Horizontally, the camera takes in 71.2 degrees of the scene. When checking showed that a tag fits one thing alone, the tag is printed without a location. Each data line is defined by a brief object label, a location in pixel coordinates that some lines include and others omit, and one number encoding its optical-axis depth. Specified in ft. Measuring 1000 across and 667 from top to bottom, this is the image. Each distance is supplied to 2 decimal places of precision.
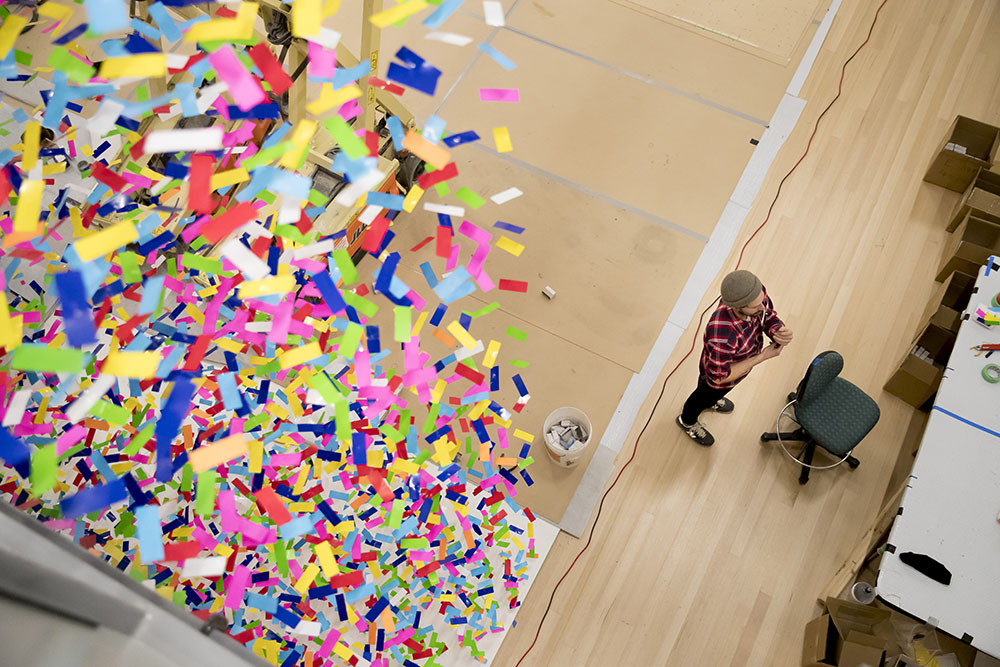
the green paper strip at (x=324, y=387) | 5.81
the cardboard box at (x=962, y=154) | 12.94
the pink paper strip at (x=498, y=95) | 6.44
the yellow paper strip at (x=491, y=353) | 8.53
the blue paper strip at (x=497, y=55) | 5.93
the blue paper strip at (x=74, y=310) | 4.64
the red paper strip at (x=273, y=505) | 6.76
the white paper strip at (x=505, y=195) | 7.29
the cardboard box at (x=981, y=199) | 12.35
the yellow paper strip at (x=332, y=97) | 5.39
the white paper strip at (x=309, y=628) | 6.84
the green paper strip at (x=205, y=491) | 5.16
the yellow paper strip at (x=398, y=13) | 5.19
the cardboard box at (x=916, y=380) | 11.09
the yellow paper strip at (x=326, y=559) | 6.84
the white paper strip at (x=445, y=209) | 6.58
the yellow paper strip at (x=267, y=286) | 5.64
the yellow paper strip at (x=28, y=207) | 4.94
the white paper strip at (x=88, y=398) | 5.06
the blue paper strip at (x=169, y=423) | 4.86
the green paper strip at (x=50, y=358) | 4.59
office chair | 10.34
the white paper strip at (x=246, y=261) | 5.51
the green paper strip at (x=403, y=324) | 5.99
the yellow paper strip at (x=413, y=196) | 6.72
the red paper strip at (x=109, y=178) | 6.64
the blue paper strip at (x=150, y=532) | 4.77
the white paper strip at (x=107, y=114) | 5.30
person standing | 8.29
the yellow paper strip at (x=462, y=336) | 7.11
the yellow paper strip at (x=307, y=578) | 7.32
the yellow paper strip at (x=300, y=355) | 6.09
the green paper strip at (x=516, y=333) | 8.36
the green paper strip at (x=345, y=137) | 4.99
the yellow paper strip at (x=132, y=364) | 4.94
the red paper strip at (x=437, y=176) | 6.22
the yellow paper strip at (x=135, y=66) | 4.88
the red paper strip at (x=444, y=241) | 6.68
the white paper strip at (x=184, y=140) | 4.95
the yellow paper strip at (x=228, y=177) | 5.59
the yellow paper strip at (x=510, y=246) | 7.21
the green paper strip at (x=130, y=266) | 6.35
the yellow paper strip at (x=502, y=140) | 6.55
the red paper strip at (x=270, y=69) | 5.63
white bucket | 10.27
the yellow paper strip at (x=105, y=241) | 4.78
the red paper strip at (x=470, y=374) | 8.67
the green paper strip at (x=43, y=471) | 4.93
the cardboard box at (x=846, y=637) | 8.98
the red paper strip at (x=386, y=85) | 5.73
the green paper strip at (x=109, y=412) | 5.83
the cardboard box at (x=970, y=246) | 11.61
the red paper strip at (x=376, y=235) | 6.70
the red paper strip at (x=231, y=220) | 5.15
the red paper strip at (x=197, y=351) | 6.15
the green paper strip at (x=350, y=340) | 5.90
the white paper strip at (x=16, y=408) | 5.49
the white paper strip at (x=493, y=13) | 5.96
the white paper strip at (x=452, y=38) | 5.47
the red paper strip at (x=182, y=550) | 6.19
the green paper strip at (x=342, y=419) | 5.76
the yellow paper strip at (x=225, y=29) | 4.91
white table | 8.38
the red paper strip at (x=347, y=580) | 7.43
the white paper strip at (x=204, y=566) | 5.55
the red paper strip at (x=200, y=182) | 5.30
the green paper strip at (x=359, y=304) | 6.34
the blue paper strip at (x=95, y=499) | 4.97
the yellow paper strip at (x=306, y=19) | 4.90
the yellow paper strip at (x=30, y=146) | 5.46
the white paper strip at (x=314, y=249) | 6.45
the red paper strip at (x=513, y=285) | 8.08
